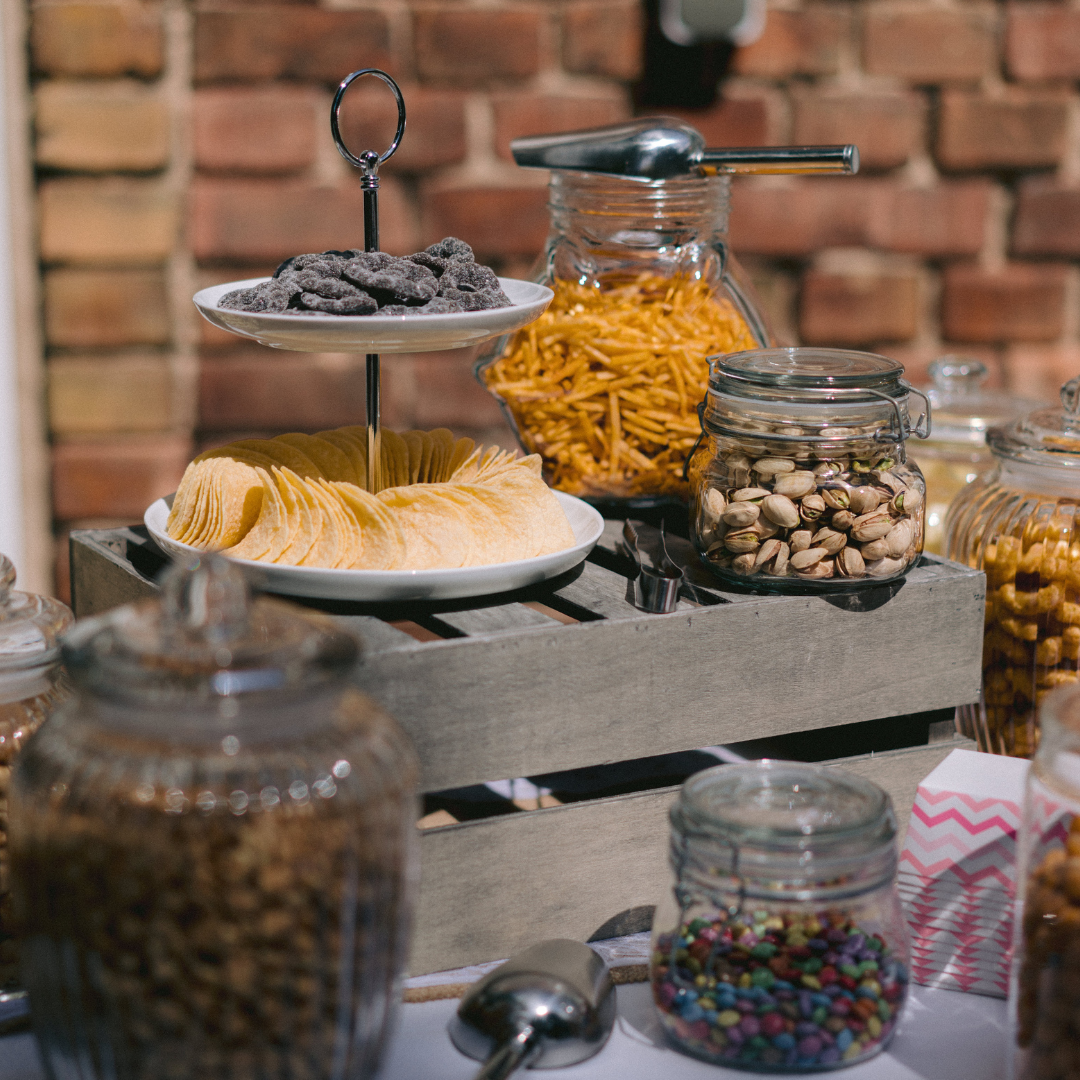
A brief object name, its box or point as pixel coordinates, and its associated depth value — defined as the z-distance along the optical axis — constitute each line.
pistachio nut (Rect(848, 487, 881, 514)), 0.81
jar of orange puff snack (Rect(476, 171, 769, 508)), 0.98
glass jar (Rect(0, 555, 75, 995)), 0.70
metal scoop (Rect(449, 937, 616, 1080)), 0.65
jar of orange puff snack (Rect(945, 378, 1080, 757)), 0.90
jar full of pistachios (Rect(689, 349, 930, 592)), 0.82
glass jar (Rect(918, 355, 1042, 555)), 1.10
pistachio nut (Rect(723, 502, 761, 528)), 0.82
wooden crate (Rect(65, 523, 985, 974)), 0.73
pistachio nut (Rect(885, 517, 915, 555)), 0.82
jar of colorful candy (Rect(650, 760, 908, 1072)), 0.64
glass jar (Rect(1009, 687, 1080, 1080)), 0.59
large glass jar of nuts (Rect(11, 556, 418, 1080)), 0.51
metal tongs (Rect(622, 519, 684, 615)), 0.79
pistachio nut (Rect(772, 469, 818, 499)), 0.81
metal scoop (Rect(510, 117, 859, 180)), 0.96
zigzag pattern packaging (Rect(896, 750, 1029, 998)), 0.74
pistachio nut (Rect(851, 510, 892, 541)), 0.81
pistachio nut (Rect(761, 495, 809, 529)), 0.81
